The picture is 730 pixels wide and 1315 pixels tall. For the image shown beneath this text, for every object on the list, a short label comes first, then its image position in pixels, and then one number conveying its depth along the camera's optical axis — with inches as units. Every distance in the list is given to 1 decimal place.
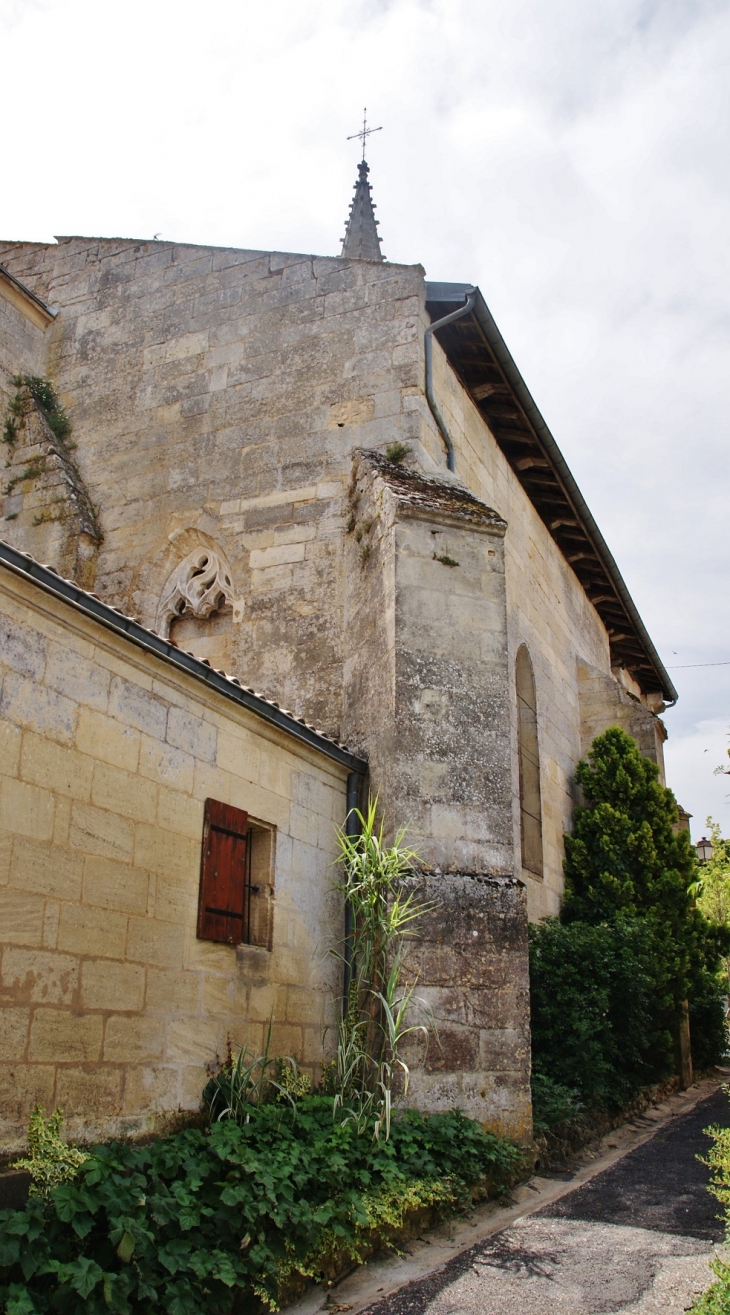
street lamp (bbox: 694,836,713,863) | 649.6
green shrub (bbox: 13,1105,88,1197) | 158.4
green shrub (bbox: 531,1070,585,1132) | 276.2
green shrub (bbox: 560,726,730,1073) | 412.1
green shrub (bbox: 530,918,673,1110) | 312.3
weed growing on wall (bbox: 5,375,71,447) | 424.6
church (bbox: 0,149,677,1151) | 185.8
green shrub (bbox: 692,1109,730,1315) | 135.1
